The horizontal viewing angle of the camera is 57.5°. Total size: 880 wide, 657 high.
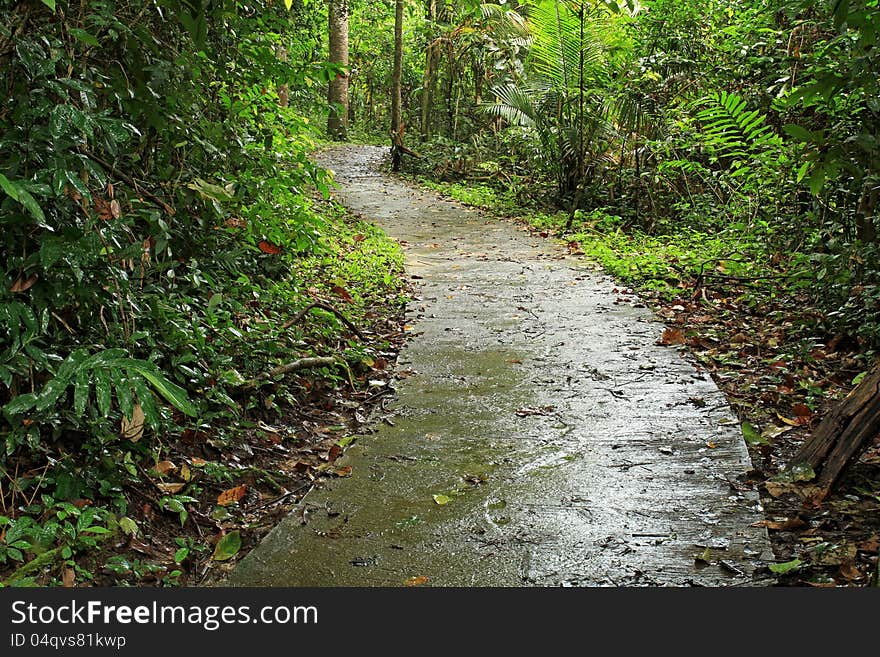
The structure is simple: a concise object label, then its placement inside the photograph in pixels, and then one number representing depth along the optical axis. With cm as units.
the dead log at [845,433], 338
